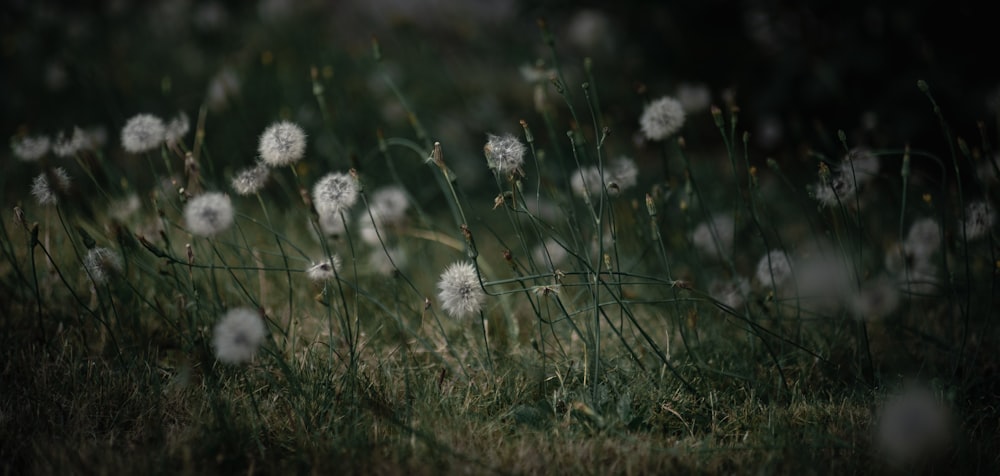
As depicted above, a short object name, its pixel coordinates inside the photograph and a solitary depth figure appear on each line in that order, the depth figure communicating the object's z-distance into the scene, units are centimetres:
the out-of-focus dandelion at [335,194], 304
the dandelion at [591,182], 317
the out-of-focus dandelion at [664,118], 310
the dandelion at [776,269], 309
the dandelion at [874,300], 295
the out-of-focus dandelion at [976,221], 303
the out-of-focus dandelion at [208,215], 296
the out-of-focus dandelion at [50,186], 299
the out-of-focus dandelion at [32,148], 309
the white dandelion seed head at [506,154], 299
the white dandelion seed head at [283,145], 303
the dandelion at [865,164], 319
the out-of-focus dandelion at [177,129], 311
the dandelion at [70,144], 307
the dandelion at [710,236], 325
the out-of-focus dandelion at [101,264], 299
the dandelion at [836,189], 304
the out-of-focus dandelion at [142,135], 307
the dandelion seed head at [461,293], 300
